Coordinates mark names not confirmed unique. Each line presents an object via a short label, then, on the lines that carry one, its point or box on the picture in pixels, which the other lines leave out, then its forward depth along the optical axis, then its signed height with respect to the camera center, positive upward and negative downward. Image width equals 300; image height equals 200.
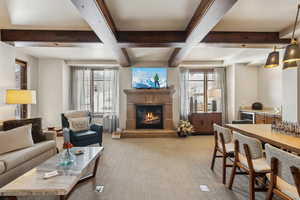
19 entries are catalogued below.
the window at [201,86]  6.77 +0.58
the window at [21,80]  4.94 +0.66
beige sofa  2.34 -0.89
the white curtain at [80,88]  6.57 +0.53
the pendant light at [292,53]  2.27 +0.63
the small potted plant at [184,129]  5.84 -0.94
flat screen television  6.19 +0.86
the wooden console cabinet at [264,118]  4.78 -0.51
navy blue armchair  4.05 -0.78
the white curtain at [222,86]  6.68 +0.57
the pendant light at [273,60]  2.68 +0.63
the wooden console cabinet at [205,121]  6.22 -0.72
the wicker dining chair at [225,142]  2.71 -0.65
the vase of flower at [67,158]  2.25 -0.77
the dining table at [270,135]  1.89 -0.47
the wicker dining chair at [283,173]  1.36 -0.62
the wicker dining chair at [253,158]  2.00 -0.69
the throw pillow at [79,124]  4.40 -0.56
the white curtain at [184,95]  6.51 +0.23
